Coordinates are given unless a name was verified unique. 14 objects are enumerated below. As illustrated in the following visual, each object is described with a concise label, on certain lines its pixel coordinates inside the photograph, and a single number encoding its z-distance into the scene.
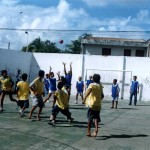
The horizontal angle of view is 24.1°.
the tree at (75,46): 53.84
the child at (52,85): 16.75
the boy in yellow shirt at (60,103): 10.91
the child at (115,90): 17.67
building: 35.50
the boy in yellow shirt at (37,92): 11.73
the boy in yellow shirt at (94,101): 9.49
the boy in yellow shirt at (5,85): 13.50
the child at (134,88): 20.14
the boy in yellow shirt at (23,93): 12.20
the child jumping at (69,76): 18.02
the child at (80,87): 19.34
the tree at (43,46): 57.79
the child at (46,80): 19.10
